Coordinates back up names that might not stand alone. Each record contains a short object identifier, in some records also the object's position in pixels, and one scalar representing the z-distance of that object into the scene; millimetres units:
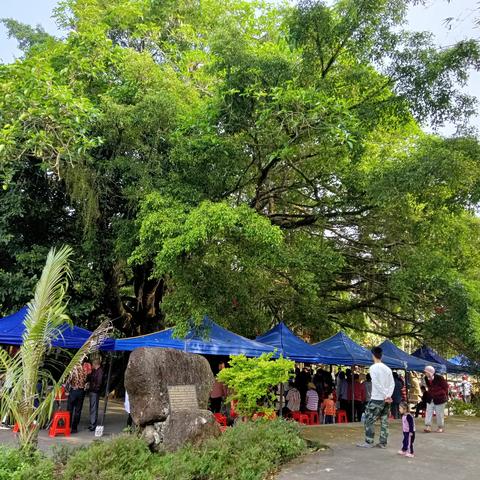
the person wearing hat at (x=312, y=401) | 13648
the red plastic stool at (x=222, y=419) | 11041
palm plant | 6379
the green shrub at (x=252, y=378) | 8805
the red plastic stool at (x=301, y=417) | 13227
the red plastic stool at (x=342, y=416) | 14873
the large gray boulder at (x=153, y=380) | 7770
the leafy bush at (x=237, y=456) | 6012
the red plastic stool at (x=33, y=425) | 6495
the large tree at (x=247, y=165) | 10086
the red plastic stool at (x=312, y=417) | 13554
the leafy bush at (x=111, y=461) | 5633
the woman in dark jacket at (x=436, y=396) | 11195
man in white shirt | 8188
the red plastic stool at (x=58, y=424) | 9844
